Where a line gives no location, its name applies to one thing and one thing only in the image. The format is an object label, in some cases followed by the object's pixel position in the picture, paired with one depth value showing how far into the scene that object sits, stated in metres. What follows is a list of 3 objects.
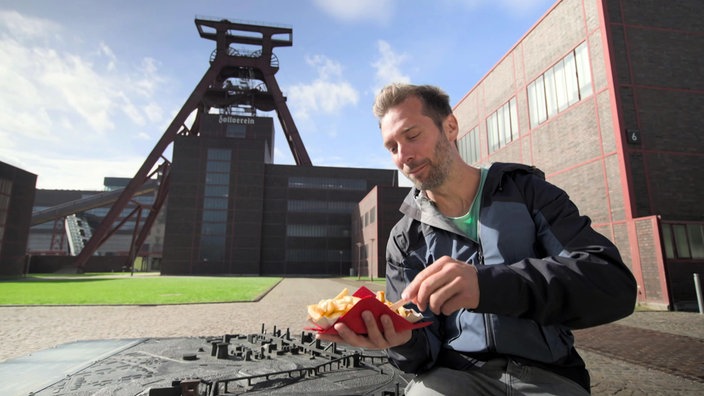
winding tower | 51.41
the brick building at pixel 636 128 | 13.13
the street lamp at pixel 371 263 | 41.15
